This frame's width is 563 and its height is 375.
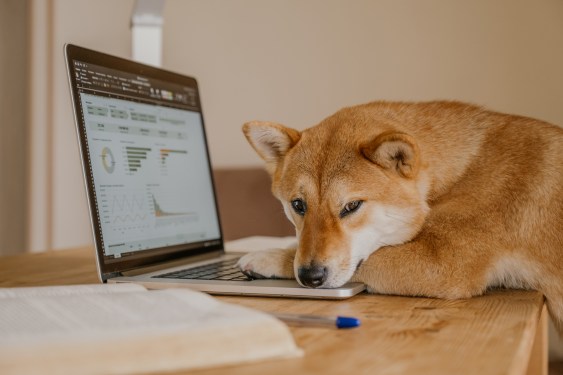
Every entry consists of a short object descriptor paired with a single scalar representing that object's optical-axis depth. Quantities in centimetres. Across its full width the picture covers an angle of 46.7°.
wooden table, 64
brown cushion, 260
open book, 57
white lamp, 219
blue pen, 81
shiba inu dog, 120
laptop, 123
